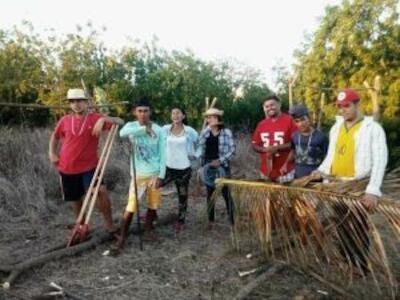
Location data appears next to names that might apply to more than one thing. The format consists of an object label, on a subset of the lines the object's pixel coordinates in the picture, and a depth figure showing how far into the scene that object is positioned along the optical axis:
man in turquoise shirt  5.73
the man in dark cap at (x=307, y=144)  5.53
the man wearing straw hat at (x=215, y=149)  6.44
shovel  5.58
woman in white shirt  6.40
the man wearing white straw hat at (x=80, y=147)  5.71
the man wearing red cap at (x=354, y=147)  4.10
